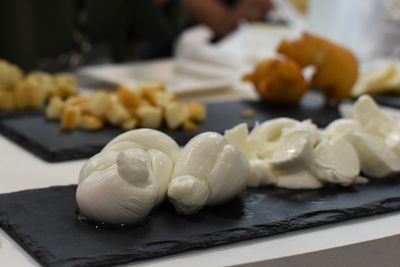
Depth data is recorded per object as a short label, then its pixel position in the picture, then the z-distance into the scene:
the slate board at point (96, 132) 1.24
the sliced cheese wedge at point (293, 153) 1.09
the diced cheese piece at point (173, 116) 1.36
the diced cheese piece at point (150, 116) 1.35
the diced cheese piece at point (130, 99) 1.36
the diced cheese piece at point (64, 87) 1.54
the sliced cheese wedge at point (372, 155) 1.14
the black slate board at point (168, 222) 0.93
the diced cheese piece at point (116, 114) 1.34
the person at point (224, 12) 2.72
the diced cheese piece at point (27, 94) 1.47
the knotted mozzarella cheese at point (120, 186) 0.97
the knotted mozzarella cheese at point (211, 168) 1.02
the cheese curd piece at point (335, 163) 1.11
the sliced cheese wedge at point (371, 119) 1.20
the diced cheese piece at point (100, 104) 1.35
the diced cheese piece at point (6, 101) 1.45
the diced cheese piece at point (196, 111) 1.40
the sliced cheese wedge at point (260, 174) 1.10
